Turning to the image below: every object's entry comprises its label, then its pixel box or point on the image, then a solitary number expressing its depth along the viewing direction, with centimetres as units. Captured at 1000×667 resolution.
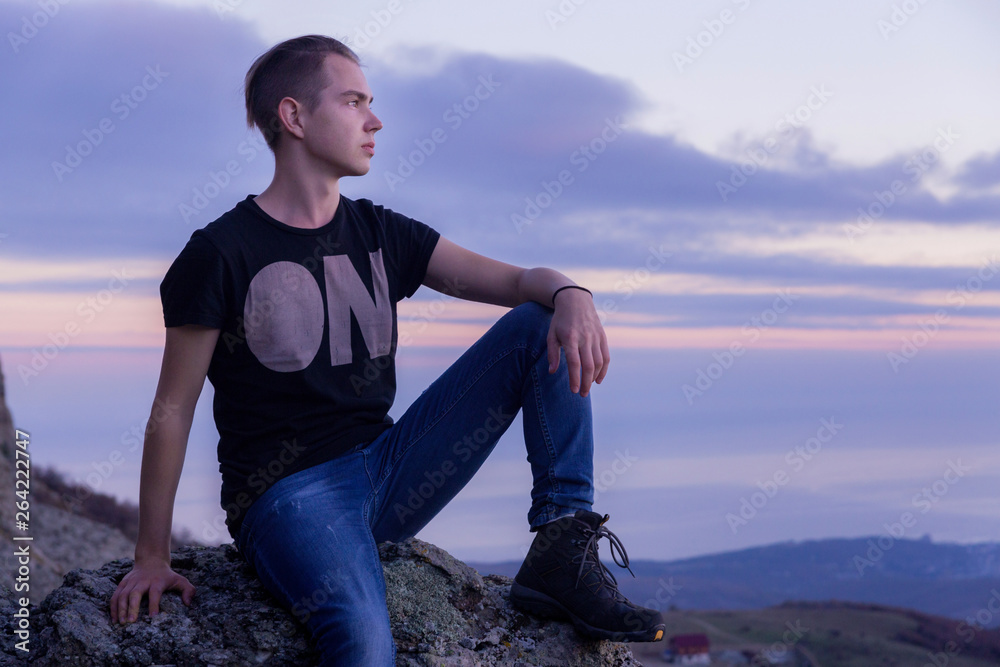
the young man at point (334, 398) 299
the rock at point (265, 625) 294
